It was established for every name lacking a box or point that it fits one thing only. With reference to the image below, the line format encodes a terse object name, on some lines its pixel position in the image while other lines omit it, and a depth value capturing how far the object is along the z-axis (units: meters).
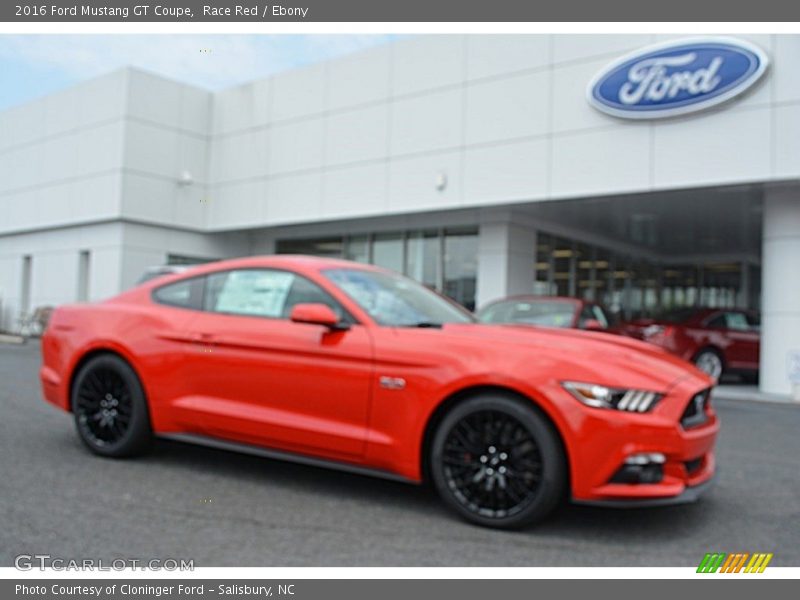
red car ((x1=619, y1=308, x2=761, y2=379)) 12.17
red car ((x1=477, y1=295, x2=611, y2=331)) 9.66
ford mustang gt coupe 3.60
